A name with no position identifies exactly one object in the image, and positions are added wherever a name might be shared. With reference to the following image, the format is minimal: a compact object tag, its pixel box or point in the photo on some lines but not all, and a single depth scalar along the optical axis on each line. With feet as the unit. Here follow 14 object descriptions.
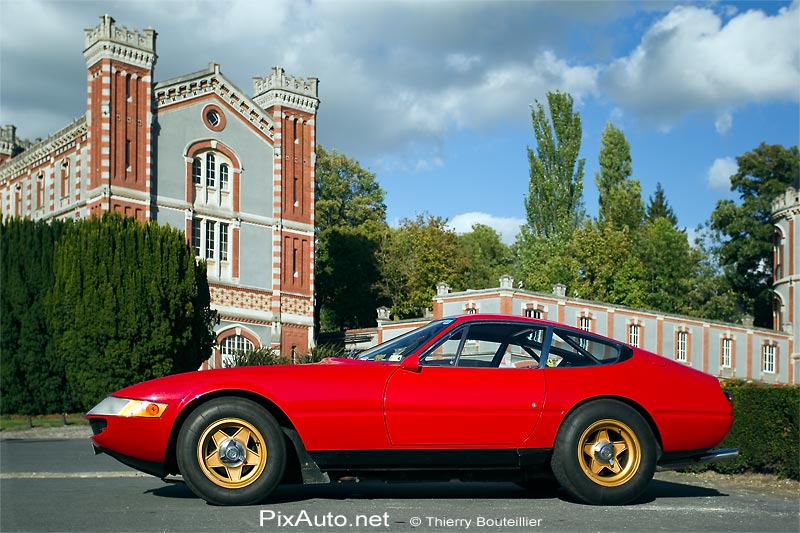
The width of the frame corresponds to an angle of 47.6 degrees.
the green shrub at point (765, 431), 37.11
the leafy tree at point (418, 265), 206.18
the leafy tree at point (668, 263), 221.25
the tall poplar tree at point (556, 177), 210.18
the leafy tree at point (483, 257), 229.66
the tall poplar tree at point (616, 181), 241.14
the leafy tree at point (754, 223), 218.59
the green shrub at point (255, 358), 84.69
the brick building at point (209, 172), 139.95
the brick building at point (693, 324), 160.35
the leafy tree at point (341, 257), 212.43
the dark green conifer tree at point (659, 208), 302.86
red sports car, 21.81
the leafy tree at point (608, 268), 195.42
